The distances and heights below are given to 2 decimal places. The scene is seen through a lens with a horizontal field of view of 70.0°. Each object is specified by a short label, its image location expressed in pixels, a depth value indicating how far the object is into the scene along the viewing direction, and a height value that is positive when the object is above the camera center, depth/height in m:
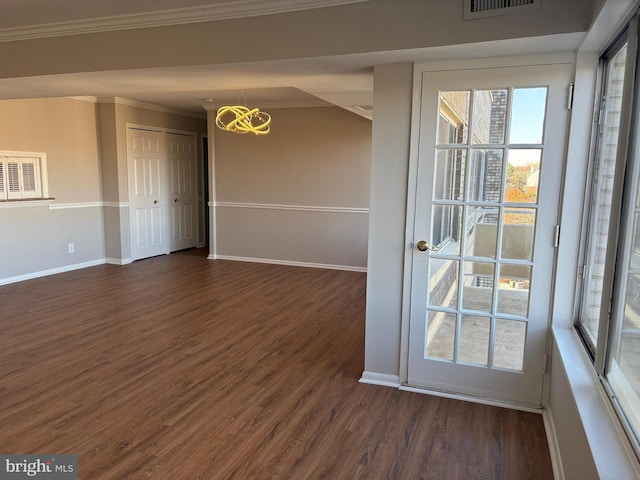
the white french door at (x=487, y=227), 2.56 -0.22
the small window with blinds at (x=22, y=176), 5.31 +0.05
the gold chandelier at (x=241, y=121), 4.81 +0.71
